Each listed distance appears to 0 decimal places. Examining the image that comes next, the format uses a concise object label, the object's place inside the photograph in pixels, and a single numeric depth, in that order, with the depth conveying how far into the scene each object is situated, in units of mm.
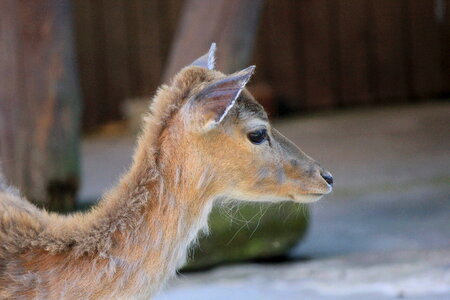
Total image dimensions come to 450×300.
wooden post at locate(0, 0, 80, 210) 15656
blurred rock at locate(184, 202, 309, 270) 15547
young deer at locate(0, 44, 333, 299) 7887
